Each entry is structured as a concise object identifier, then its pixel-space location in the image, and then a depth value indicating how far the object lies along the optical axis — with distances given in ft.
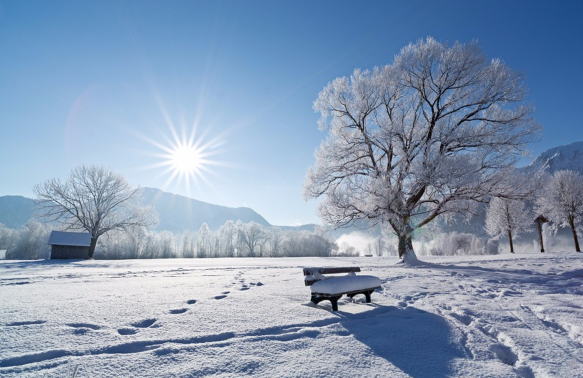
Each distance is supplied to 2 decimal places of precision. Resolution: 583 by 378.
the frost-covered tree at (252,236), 222.07
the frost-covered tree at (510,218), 98.99
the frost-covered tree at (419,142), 47.98
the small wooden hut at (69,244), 92.02
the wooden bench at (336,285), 15.69
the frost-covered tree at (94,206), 103.71
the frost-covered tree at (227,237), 210.38
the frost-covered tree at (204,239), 198.21
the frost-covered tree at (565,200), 93.91
